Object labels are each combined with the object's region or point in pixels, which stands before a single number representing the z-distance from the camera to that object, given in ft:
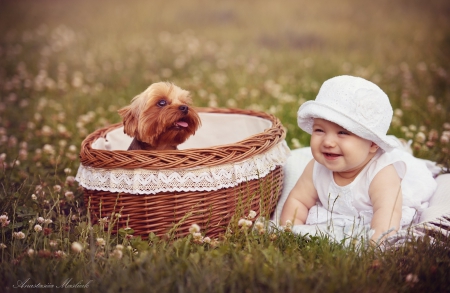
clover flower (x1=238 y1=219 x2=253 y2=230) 9.40
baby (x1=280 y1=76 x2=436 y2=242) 10.40
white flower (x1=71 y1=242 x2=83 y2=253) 8.02
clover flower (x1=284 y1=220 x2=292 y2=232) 10.18
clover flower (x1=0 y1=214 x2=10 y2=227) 10.22
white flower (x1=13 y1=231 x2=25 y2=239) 9.76
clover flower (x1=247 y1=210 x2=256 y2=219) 10.27
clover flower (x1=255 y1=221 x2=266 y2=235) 9.43
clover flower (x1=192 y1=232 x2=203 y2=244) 9.66
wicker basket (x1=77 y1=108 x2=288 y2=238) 10.09
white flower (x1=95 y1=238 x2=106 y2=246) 9.26
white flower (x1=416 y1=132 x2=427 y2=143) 14.56
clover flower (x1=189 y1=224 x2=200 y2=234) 9.18
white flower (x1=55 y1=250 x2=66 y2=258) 8.91
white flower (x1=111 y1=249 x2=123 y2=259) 8.73
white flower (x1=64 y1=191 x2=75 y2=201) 11.90
